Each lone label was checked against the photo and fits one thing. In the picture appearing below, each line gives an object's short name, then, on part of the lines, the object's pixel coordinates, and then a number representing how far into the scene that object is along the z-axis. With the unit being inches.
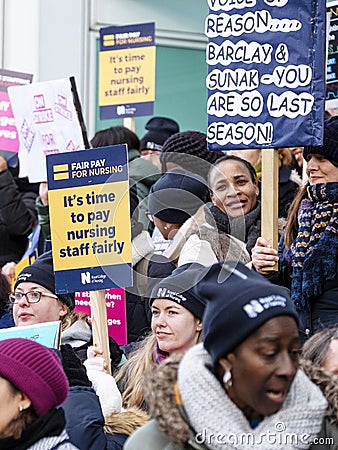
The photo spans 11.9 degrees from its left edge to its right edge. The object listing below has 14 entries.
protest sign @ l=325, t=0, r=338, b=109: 324.4
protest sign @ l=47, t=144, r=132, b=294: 276.1
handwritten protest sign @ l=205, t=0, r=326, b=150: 270.5
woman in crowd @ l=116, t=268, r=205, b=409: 257.0
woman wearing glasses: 295.0
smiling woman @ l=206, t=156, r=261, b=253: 310.3
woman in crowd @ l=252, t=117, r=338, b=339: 261.8
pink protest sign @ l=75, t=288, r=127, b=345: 312.3
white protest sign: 372.4
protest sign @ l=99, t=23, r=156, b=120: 472.2
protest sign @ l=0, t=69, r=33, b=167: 450.4
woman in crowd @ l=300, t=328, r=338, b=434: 201.5
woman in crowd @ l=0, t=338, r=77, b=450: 185.0
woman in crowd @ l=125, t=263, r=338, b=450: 155.5
